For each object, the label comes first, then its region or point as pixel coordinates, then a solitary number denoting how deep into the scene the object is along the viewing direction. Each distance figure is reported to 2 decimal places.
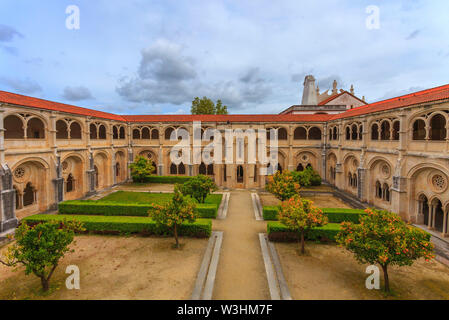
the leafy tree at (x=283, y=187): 21.94
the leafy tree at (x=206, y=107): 55.94
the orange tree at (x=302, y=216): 14.38
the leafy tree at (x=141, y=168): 35.42
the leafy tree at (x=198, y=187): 22.94
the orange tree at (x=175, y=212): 15.12
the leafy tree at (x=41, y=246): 10.30
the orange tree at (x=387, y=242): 10.27
